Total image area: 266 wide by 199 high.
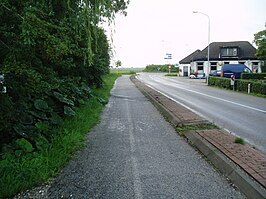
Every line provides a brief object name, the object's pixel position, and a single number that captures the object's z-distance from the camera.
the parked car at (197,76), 38.45
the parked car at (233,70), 26.11
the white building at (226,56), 39.23
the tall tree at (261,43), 32.59
